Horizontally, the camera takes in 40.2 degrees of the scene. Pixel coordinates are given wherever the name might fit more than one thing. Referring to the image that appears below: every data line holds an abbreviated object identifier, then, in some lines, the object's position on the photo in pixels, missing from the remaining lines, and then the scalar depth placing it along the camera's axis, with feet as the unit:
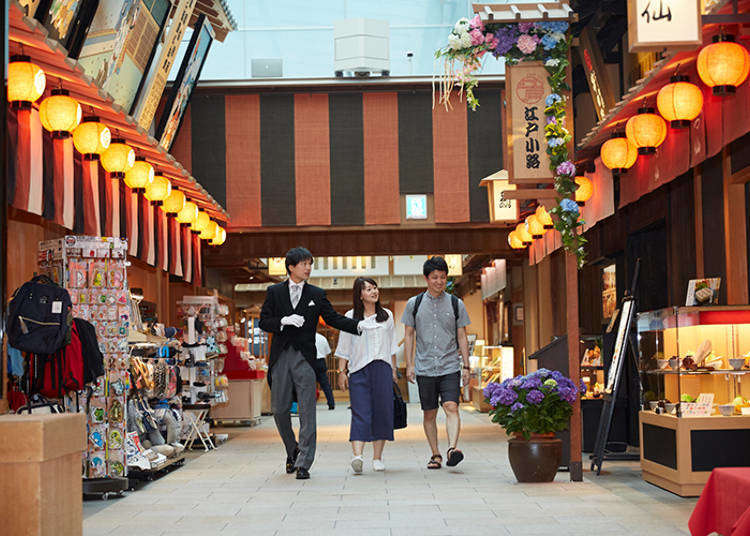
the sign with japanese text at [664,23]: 20.92
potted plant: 26.45
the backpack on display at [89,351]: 24.52
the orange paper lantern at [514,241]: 51.37
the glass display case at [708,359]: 23.03
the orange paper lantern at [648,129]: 29.17
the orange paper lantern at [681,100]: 26.00
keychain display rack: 26.91
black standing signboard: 28.45
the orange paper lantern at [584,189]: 38.50
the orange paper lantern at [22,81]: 23.68
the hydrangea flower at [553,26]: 28.19
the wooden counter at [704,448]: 22.97
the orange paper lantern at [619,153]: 32.50
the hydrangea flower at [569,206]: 27.61
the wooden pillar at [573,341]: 27.32
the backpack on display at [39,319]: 22.99
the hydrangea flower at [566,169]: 27.76
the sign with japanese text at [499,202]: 48.03
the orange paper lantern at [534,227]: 47.32
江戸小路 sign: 29.73
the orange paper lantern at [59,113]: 26.86
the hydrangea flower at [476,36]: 28.40
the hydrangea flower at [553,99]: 28.37
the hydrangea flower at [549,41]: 28.53
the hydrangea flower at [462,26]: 28.52
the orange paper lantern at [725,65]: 22.95
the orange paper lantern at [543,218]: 45.85
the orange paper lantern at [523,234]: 49.70
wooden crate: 13.51
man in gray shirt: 29.53
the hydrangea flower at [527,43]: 28.53
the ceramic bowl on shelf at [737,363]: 22.86
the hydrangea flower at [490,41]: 28.58
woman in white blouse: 29.45
